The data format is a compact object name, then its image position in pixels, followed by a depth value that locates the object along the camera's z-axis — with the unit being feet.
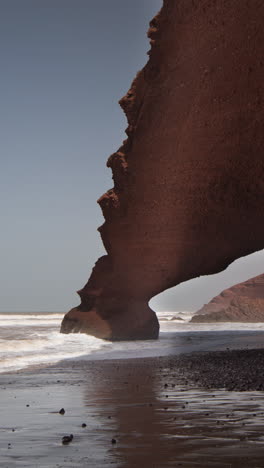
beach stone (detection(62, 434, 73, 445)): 20.22
